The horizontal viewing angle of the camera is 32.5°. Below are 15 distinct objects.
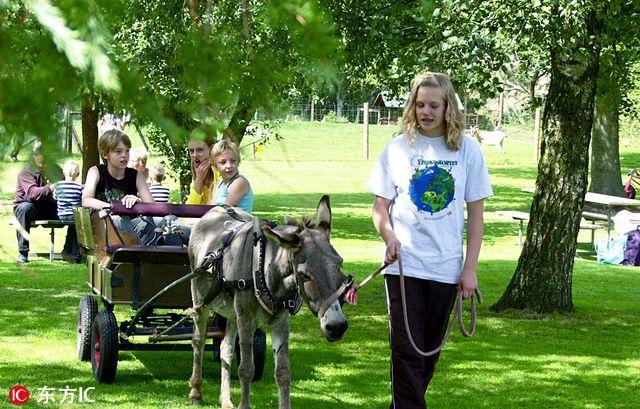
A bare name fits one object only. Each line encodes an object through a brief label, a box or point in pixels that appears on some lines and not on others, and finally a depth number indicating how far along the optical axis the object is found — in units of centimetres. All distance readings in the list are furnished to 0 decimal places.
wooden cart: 766
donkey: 605
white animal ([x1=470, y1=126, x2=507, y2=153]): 5622
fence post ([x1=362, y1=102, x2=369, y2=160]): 4705
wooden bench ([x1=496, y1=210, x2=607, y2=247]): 1995
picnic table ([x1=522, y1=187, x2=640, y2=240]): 1986
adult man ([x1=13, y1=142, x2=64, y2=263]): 1622
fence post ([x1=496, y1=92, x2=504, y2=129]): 5862
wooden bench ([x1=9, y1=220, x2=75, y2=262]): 1630
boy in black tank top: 837
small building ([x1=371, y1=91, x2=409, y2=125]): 6146
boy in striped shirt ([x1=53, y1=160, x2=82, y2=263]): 1521
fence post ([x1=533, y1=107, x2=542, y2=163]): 4597
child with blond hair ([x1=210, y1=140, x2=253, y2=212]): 769
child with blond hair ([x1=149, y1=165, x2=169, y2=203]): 1110
